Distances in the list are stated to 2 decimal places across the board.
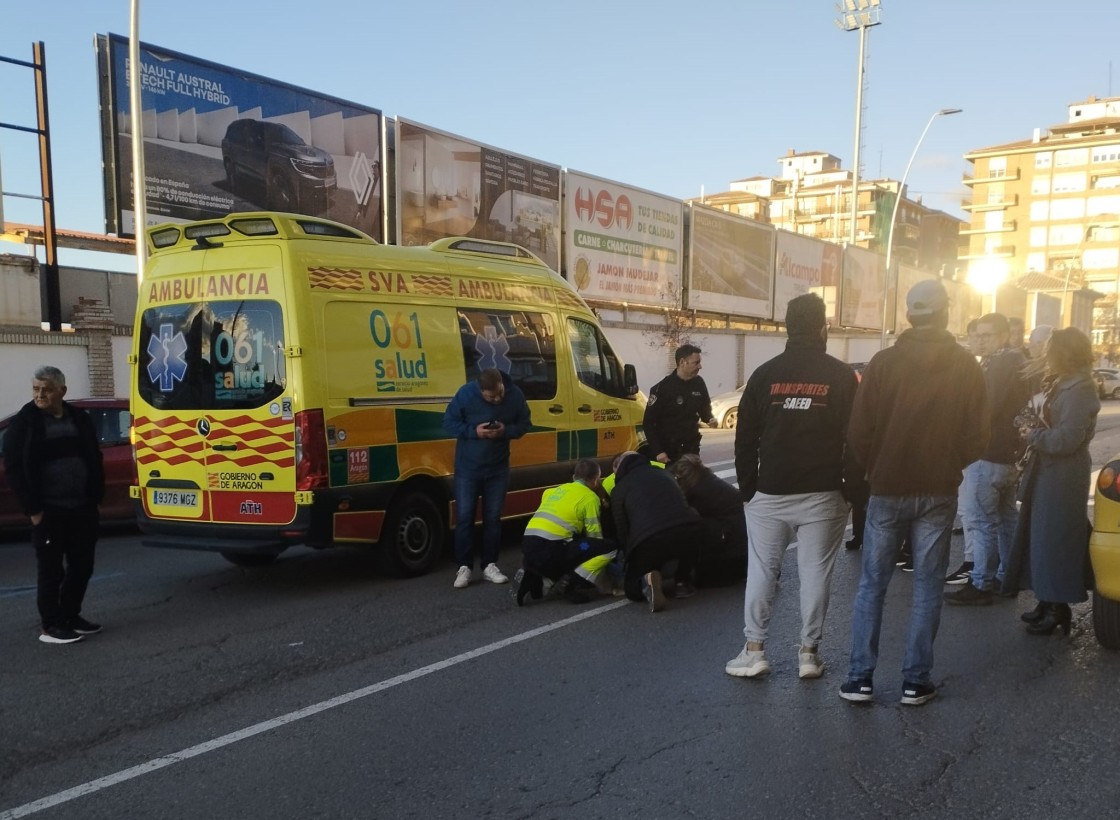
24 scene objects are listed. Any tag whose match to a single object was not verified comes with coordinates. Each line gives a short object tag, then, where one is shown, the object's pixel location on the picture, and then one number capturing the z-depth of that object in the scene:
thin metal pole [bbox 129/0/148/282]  14.22
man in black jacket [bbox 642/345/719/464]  7.93
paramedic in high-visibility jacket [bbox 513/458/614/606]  6.50
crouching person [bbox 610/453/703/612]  6.15
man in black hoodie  4.51
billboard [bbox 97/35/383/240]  17.17
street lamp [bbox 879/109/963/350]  31.82
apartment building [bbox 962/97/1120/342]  87.00
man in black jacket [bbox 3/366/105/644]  5.84
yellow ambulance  6.75
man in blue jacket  7.21
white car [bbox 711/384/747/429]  24.73
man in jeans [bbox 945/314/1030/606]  5.94
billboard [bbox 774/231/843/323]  39.28
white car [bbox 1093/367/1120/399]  41.21
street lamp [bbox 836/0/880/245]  34.69
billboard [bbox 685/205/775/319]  33.94
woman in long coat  5.23
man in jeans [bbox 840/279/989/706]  4.23
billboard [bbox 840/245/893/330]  45.56
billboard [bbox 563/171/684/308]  28.12
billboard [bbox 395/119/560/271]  22.59
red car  9.88
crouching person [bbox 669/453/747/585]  6.86
